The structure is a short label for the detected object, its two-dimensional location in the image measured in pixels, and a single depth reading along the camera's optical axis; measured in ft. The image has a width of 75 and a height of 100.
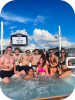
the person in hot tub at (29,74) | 11.32
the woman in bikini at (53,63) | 12.76
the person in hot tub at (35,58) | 13.71
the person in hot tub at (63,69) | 11.50
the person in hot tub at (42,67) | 12.60
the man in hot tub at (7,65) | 9.91
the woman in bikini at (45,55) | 12.99
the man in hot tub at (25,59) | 14.05
